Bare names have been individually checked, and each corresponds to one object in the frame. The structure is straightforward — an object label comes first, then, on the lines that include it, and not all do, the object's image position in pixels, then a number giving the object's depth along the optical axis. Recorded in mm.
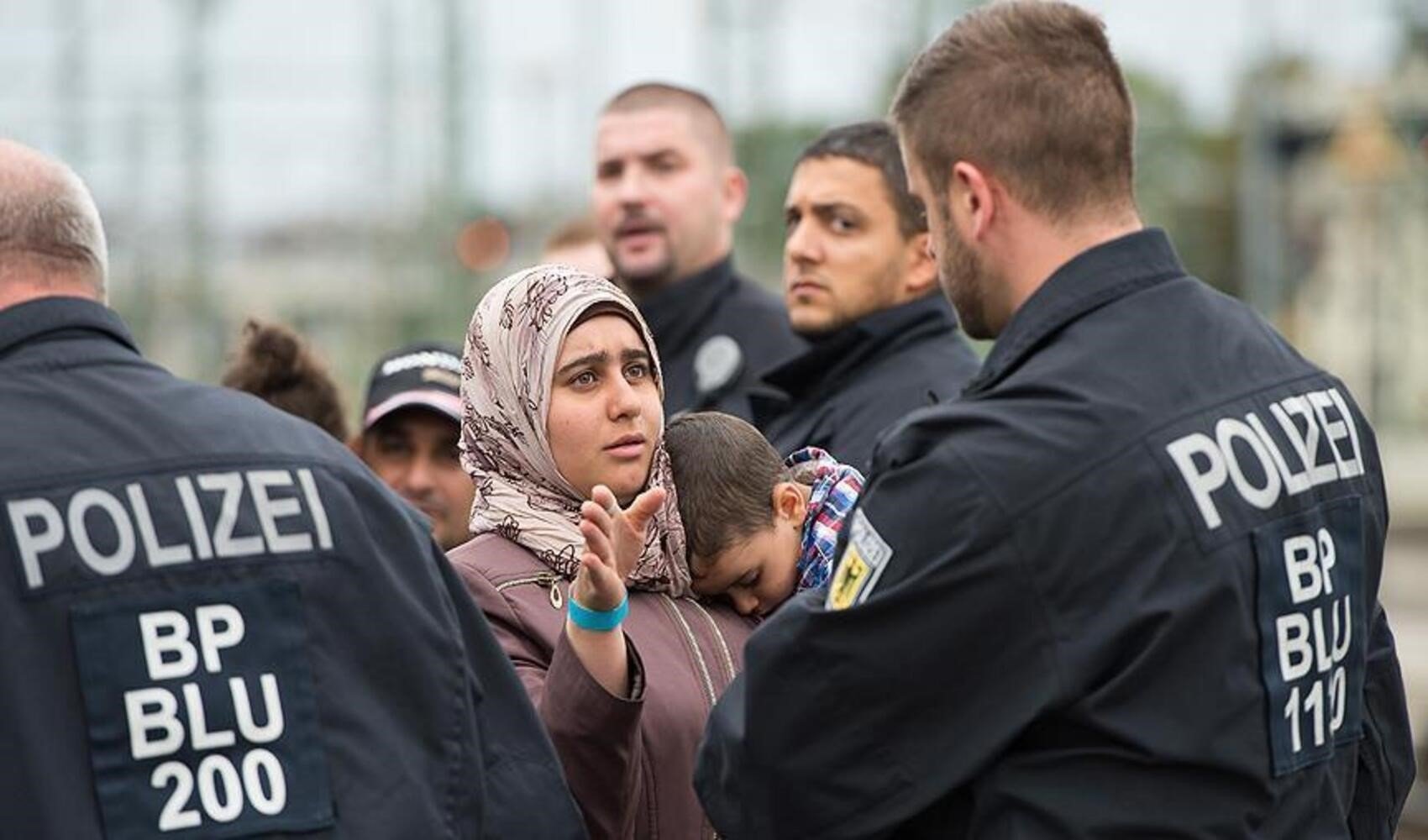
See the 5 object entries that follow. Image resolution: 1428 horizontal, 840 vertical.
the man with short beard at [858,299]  10437
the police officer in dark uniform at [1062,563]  5957
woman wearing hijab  6906
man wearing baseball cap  10867
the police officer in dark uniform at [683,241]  12531
